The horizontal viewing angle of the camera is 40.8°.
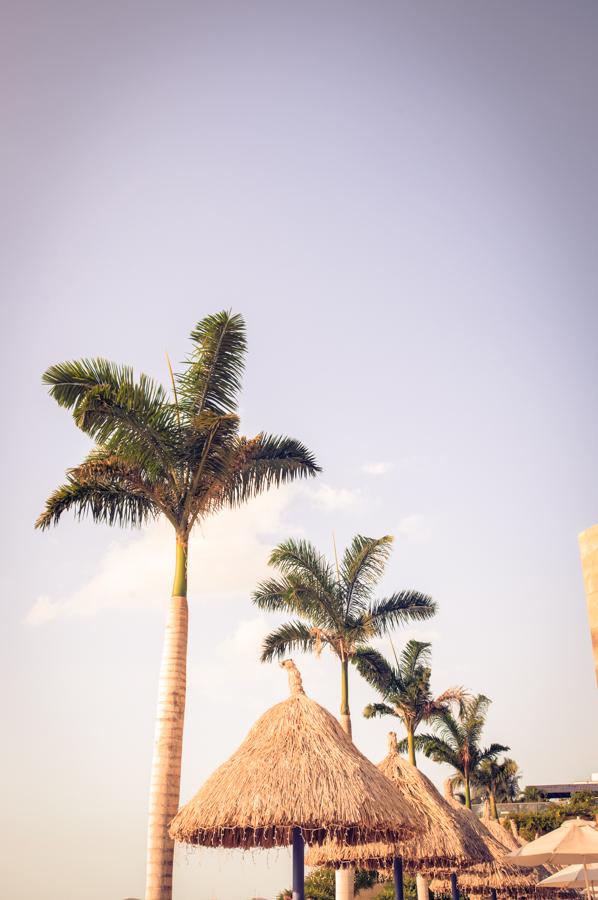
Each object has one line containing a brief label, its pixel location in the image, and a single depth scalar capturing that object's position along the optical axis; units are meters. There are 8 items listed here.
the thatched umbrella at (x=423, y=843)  15.45
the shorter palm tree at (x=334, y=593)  22.17
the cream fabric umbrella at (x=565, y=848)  16.67
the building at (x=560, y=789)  66.06
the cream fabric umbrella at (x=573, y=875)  17.22
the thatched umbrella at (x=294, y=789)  10.11
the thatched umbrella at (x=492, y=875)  19.43
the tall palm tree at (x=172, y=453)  12.94
